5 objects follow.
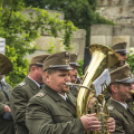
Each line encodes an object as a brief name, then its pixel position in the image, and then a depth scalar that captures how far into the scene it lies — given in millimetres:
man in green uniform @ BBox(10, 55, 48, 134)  9961
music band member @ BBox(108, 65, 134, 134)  8789
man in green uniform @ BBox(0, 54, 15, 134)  10359
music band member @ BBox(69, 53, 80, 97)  11359
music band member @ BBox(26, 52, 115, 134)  7059
